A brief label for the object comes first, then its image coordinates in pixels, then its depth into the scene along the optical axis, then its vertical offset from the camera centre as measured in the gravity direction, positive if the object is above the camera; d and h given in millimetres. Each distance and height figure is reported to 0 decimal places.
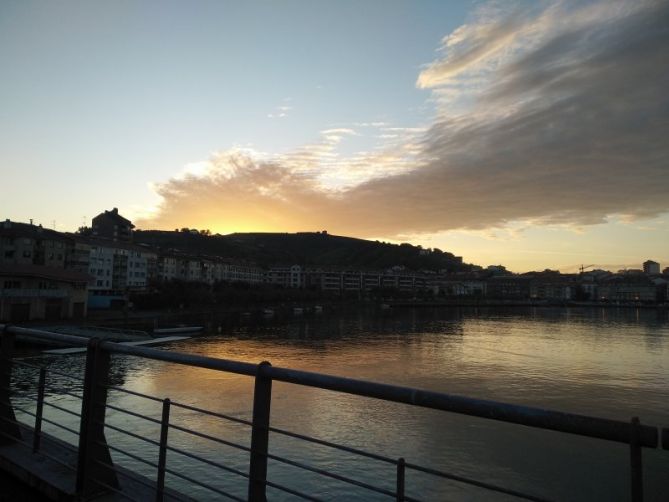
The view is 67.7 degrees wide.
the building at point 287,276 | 150375 +2820
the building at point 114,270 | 72350 +1582
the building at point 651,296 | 197750 +491
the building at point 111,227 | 113812 +12269
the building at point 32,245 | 57634 +3863
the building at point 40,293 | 45938 -1529
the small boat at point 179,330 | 51428 -5138
